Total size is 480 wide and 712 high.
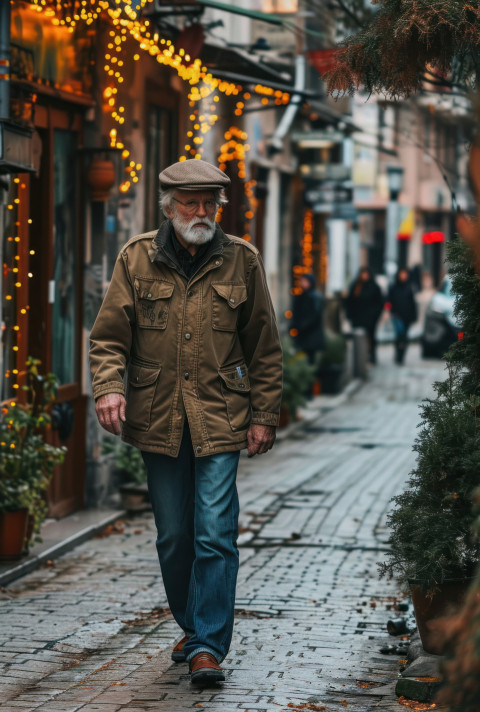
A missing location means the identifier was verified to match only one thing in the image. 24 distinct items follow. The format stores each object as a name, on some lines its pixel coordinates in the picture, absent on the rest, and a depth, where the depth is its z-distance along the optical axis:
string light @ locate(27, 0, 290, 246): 12.21
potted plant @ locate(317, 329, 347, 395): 26.15
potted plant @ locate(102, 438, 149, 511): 13.07
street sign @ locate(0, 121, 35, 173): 9.35
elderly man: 7.09
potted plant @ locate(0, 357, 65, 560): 10.05
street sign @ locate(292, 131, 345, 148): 26.66
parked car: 33.40
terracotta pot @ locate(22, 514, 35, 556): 10.39
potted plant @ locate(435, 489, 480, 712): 3.79
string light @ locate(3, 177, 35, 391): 10.78
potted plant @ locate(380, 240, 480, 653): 6.84
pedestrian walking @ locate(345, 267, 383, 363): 32.63
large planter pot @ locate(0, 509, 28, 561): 10.00
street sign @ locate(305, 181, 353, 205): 28.84
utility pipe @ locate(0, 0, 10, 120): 9.65
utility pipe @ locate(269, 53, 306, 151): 24.00
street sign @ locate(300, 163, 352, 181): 28.94
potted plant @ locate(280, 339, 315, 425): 20.65
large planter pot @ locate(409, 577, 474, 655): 6.87
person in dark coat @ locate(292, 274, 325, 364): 25.22
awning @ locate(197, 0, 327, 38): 12.45
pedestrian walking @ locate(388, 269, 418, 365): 33.81
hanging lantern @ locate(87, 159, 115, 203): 12.82
